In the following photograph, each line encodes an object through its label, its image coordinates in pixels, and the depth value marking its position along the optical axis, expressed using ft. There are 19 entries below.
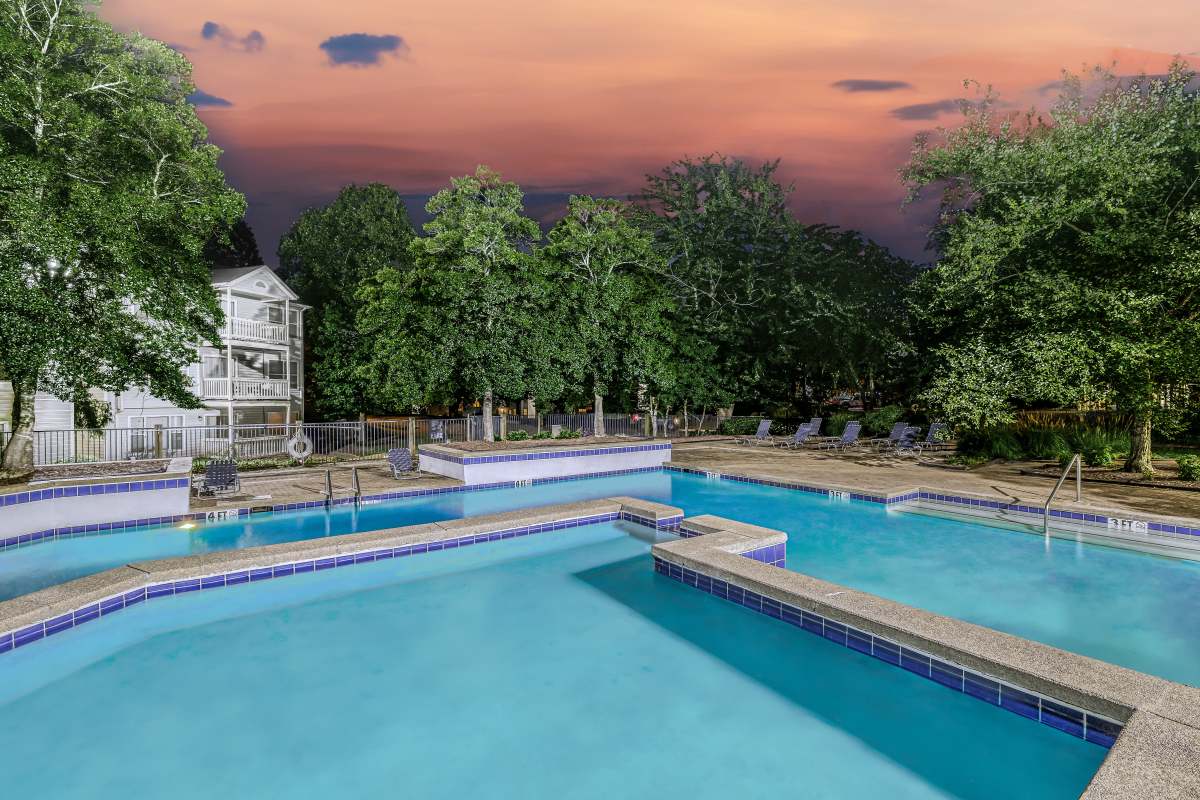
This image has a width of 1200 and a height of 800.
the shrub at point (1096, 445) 43.42
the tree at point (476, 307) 52.90
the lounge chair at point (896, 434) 59.21
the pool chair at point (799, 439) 66.49
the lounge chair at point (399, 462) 42.96
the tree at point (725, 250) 77.10
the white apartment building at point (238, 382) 63.82
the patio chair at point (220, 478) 34.73
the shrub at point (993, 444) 48.52
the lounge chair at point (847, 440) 63.31
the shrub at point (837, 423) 77.09
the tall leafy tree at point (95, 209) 30.55
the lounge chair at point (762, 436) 71.03
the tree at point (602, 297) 58.80
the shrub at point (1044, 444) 46.26
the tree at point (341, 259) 87.61
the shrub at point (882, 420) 73.61
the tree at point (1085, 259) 35.35
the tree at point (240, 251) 141.08
